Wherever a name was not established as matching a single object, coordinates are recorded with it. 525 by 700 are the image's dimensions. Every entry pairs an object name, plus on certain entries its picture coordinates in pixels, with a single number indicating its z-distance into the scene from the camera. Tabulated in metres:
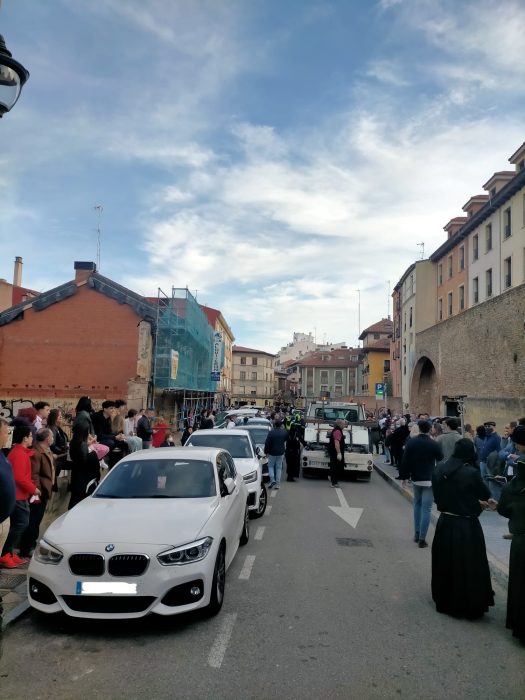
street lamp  3.95
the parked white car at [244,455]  9.52
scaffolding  27.61
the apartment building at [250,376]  98.88
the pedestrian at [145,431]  12.90
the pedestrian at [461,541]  5.21
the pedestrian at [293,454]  15.45
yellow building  70.88
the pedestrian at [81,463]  7.75
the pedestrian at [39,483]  6.84
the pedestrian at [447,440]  9.90
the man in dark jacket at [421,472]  8.10
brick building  28.05
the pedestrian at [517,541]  4.65
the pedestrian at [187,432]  15.05
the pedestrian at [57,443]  8.20
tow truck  15.28
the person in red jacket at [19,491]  6.18
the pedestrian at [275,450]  13.13
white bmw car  4.57
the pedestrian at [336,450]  13.97
